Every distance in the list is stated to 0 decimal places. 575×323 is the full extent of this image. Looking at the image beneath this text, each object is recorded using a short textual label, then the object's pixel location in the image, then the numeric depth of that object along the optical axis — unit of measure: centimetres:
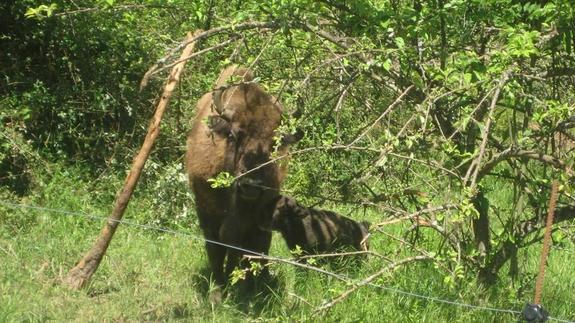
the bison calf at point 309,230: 1684
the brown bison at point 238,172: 1439
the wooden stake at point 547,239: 879
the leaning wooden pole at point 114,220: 1398
